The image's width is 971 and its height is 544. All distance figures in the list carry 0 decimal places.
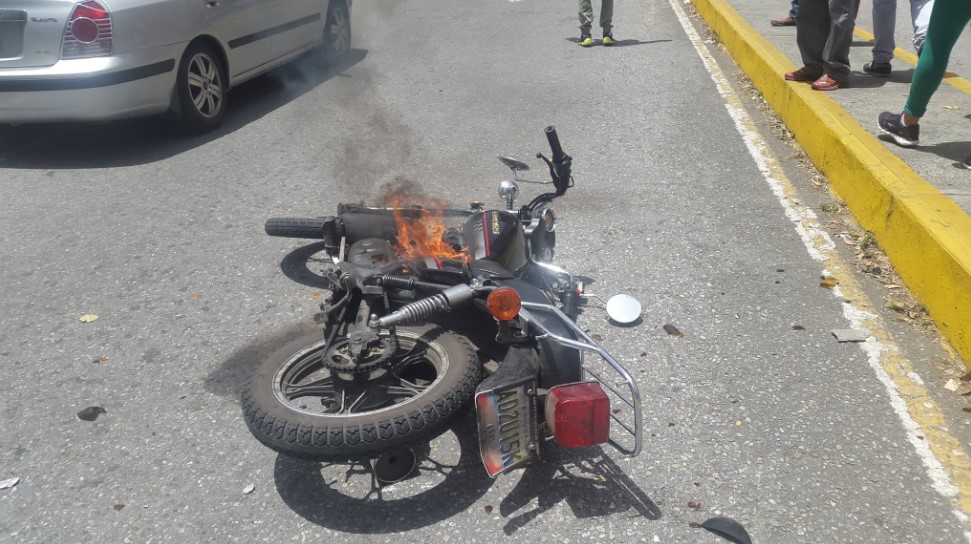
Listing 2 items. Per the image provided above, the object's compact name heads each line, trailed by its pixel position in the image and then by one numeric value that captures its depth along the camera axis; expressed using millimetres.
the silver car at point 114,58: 6137
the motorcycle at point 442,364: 2600
